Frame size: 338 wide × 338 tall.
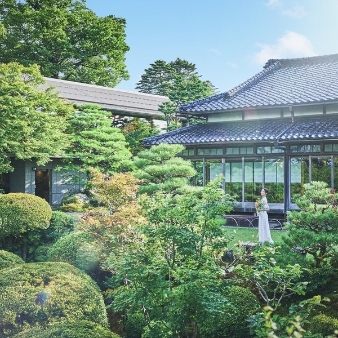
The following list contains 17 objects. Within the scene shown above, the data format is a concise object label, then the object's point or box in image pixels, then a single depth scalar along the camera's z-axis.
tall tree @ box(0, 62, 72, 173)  16.77
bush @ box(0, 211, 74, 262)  13.34
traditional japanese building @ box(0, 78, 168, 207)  22.53
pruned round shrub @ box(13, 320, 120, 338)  5.55
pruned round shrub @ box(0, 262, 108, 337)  6.93
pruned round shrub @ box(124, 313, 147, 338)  8.77
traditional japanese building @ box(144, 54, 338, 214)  15.62
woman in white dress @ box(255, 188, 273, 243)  10.98
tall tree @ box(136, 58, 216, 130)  46.23
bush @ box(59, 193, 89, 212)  19.45
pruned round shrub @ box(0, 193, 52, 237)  12.75
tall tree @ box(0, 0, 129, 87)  34.03
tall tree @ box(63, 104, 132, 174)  19.47
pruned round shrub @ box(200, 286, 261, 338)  7.62
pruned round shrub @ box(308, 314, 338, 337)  6.94
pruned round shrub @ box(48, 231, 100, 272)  10.65
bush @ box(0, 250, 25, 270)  10.18
